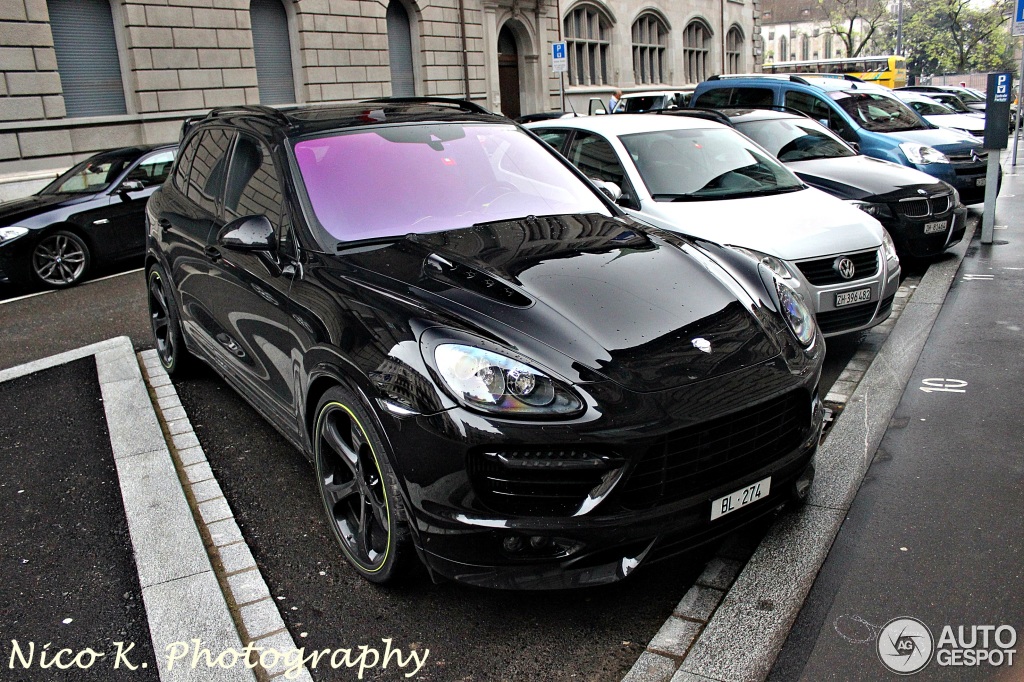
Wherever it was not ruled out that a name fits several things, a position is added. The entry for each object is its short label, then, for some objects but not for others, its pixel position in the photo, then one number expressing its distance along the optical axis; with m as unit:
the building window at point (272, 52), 20.78
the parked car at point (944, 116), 18.94
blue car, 11.26
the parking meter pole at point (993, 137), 9.30
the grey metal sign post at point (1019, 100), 17.14
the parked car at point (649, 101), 19.08
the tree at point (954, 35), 60.57
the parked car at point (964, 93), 28.66
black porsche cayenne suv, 2.81
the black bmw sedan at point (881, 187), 8.23
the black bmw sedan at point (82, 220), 9.84
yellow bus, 43.53
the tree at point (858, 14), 58.30
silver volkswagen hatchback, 5.94
